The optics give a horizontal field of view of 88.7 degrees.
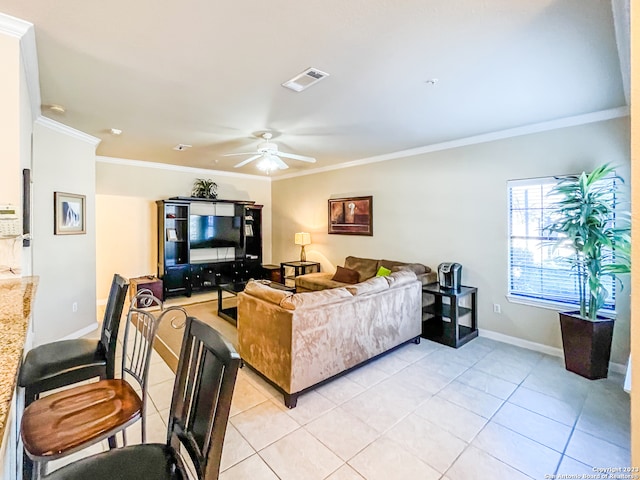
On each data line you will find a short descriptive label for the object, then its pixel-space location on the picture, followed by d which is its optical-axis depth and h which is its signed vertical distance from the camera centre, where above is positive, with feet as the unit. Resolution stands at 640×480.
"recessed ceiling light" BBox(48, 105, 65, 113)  10.44 +4.26
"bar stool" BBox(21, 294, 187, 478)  4.23 -2.56
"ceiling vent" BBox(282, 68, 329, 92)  8.21 +4.17
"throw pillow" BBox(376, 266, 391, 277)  15.97 -1.66
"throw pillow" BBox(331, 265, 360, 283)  17.30 -2.03
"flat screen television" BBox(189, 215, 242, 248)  21.16 +0.51
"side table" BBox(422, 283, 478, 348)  12.92 -3.48
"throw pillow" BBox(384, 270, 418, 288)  11.76 -1.51
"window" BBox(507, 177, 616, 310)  12.23 -0.66
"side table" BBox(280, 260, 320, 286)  21.40 -2.00
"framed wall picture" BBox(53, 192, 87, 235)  12.53 +1.04
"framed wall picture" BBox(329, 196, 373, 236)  18.67 +1.33
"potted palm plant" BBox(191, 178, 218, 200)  21.41 +3.27
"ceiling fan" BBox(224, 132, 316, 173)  13.02 +3.31
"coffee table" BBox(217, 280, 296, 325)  15.84 -3.54
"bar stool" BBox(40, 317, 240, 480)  3.47 -2.23
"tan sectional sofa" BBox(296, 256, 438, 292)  15.06 -1.76
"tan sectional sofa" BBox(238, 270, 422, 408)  8.86 -2.76
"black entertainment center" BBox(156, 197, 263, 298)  19.77 -0.27
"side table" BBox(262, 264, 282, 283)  23.15 -2.46
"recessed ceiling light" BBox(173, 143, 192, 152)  15.48 +4.45
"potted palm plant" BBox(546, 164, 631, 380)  10.04 -0.46
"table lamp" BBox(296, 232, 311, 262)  21.94 +0.00
